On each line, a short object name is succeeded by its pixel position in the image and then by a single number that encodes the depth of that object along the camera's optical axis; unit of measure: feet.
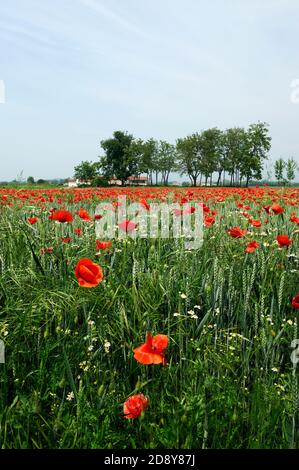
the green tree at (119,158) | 226.17
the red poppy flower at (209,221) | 10.14
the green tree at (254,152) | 182.91
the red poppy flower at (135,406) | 4.16
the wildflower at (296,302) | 5.28
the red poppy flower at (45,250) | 7.84
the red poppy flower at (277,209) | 9.73
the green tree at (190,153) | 208.85
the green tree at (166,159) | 216.78
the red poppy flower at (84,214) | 9.35
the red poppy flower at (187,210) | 10.99
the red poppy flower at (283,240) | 7.36
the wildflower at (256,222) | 9.65
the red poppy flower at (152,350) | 4.04
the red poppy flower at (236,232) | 8.42
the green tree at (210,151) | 202.40
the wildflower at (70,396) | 4.92
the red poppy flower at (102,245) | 7.27
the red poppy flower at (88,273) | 5.03
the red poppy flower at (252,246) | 7.51
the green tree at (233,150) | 195.52
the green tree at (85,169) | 177.86
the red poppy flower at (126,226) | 7.99
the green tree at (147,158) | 215.55
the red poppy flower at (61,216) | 7.99
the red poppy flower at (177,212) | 11.46
